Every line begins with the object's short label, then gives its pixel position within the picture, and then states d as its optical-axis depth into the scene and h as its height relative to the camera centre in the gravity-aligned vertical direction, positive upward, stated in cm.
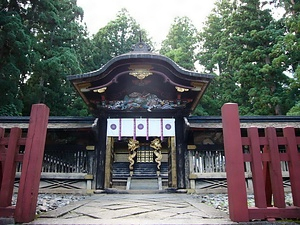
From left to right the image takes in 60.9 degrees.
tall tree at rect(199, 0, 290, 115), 1709 +831
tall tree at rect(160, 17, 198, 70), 2469 +1517
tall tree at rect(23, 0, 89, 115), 1741 +883
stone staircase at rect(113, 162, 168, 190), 1185 +6
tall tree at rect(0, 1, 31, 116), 1373 +657
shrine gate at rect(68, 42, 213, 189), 890 +276
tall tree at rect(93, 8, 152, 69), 2775 +1579
